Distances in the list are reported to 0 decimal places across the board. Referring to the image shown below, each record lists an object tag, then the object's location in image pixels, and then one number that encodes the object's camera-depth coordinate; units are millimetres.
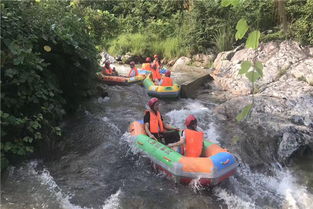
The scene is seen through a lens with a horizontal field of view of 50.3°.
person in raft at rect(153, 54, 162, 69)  11573
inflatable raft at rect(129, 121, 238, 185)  4881
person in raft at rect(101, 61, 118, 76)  11289
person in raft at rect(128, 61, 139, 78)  11430
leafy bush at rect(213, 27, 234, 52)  13211
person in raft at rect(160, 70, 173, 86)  9679
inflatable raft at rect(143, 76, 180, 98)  9555
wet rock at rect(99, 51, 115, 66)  15470
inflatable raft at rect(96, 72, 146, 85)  10836
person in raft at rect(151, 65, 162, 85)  10870
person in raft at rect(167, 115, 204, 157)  5352
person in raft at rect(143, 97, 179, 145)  6121
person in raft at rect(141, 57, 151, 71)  12291
